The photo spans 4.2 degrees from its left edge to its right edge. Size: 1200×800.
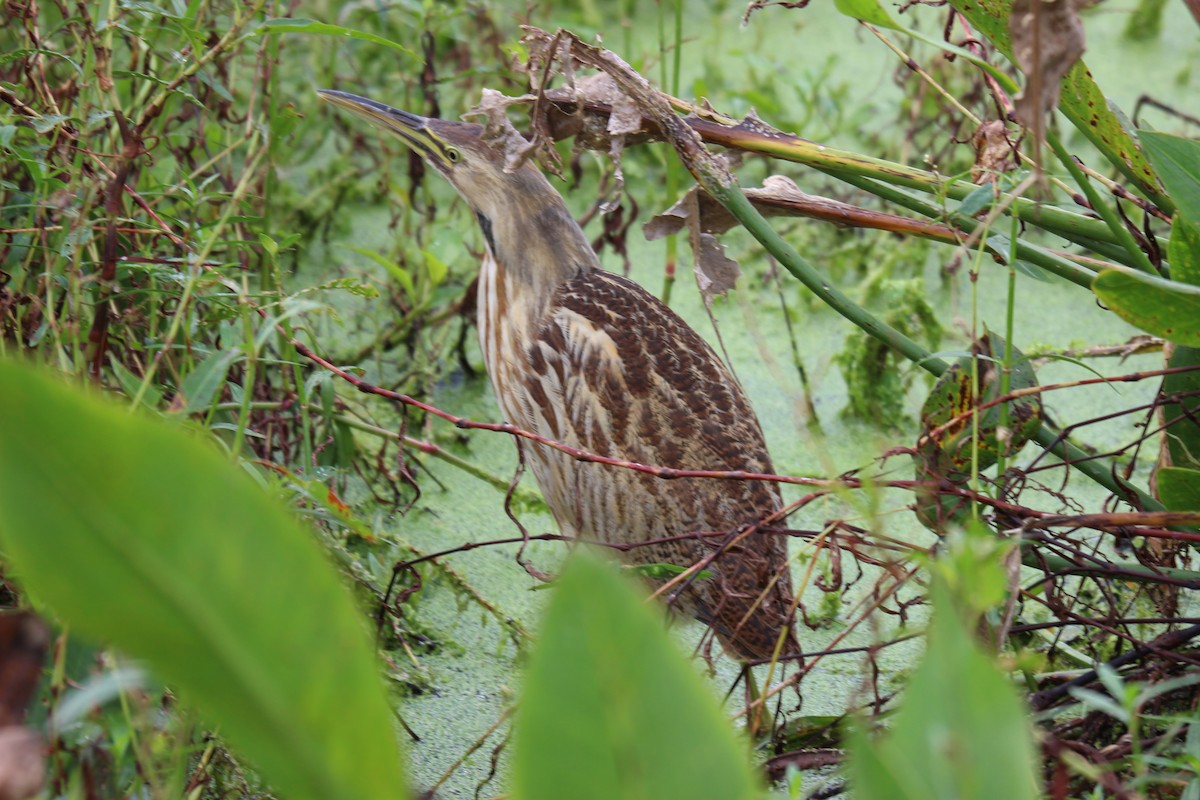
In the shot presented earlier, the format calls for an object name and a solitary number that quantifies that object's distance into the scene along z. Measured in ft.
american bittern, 35.16
